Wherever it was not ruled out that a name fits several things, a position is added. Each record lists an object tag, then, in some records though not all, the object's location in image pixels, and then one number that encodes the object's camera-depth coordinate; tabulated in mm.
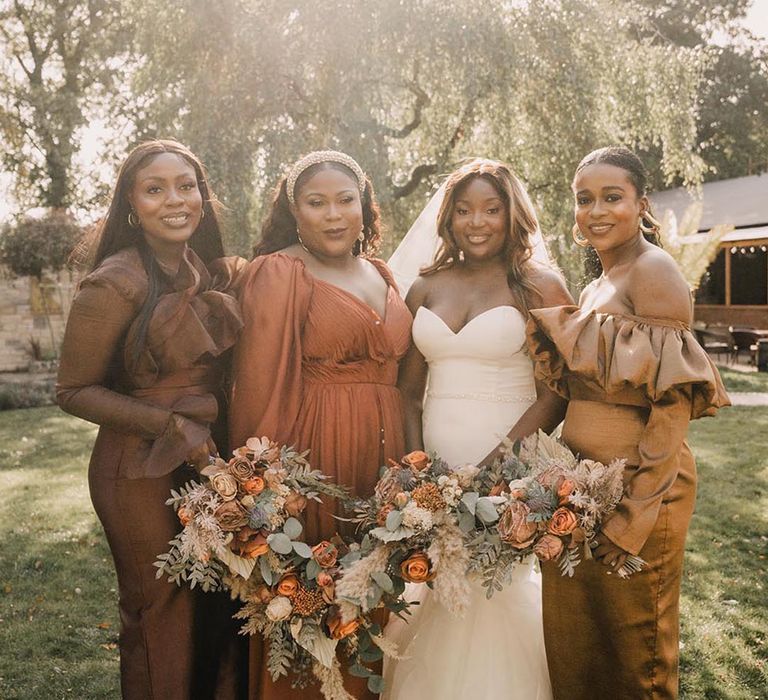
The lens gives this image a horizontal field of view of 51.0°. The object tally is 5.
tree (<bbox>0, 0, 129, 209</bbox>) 20812
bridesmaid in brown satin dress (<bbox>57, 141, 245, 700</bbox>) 2977
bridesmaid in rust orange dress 3213
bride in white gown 3367
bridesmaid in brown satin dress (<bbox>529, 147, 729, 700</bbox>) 2750
